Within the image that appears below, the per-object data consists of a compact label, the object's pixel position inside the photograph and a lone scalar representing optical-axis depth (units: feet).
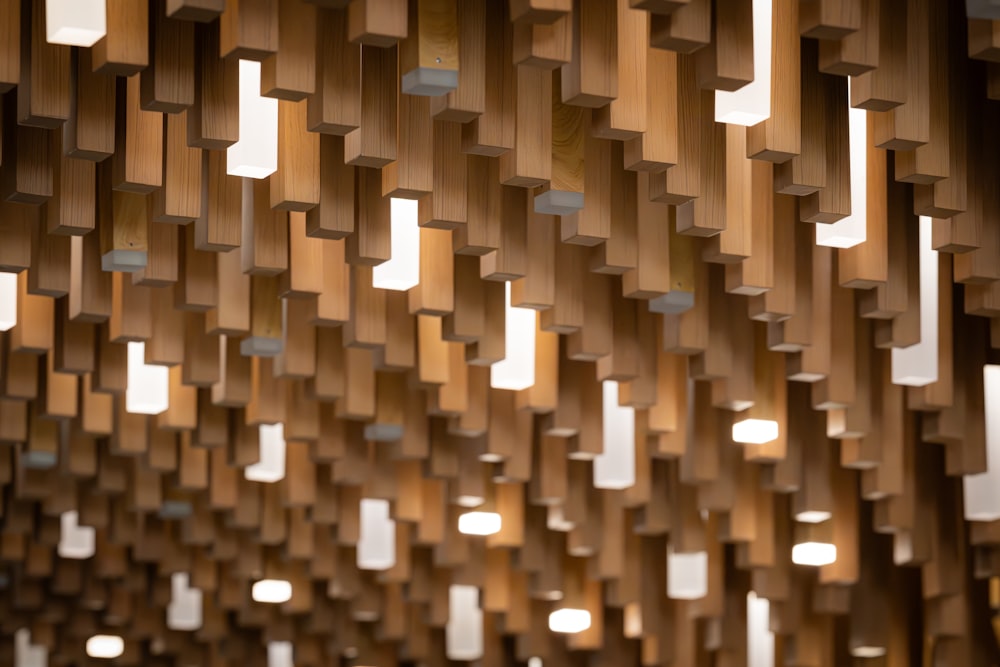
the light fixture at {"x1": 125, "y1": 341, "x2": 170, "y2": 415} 14.97
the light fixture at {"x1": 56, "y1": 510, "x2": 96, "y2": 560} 19.44
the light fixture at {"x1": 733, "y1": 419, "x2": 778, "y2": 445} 14.74
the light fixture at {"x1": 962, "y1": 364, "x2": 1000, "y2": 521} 15.46
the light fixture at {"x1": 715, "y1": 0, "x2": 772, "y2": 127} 10.31
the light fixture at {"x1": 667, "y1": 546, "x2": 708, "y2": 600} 17.84
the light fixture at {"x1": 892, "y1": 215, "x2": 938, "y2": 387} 13.71
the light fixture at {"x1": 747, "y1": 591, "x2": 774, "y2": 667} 19.88
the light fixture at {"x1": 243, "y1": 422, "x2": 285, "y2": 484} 16.93
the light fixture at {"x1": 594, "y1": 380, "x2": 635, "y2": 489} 15.90
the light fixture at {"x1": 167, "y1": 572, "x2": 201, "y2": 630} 21.04
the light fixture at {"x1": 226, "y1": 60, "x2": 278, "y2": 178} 11.00
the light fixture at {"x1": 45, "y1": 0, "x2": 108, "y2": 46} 9.65
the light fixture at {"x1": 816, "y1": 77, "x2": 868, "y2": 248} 11.83
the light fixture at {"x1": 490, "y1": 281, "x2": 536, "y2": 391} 14.21
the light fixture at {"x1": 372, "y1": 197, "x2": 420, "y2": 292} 12.41
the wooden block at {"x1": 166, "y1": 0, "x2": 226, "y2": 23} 9.37
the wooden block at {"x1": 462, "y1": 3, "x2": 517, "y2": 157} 10.46
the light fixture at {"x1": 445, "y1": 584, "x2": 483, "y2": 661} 20.35
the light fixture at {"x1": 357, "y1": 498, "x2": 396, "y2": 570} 18.31
